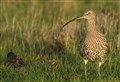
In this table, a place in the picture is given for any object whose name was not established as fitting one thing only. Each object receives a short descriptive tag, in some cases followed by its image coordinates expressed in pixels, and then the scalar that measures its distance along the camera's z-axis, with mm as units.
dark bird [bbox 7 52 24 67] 10914
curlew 10487
